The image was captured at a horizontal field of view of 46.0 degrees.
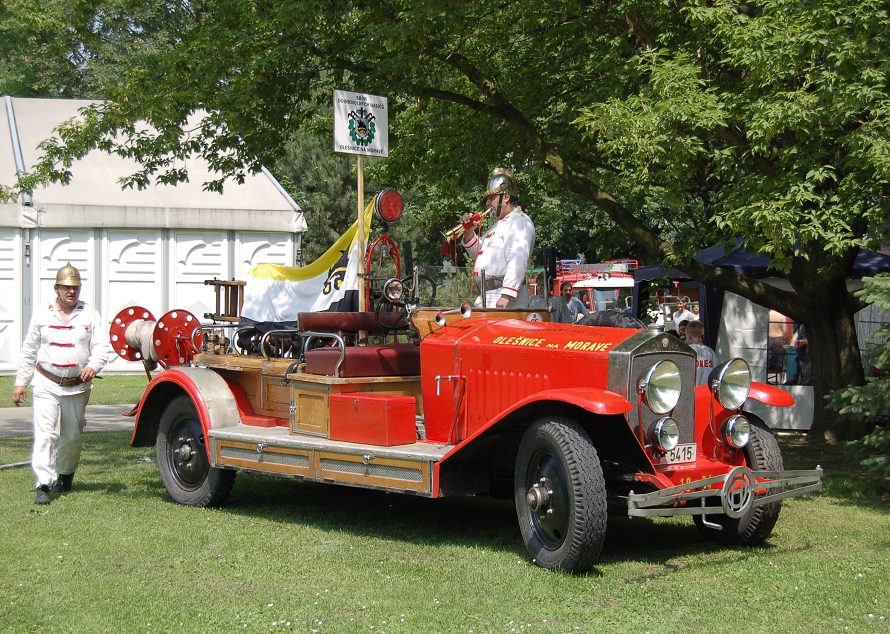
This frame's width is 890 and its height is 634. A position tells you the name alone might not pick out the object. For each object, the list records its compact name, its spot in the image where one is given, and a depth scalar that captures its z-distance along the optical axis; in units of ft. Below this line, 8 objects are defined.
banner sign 28.37
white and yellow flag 38.14
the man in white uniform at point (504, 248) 23.47
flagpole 26.81
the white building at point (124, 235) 70.38
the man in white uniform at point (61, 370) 27.58
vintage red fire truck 19.24
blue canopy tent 40.29
